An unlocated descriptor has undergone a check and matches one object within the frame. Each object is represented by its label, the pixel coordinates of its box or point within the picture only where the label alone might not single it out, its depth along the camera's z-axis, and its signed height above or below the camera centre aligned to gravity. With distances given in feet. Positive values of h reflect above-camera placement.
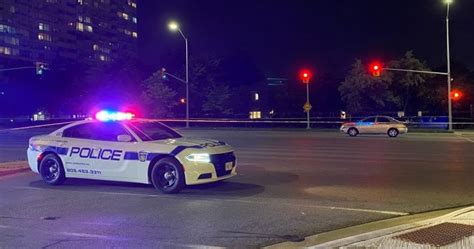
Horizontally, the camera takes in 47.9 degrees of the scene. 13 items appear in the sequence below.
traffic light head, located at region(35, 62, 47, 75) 157.03 +16.51
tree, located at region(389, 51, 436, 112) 197.36 +11.34
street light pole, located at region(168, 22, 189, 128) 145.94 +26.22
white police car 32.96 -2.12
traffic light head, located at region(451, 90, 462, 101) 151.57 +6.25
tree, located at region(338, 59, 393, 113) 194.08 +10.04
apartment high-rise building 487.20 +96.12
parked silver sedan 108.17 -2.01
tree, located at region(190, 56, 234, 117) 213.05 +13.14
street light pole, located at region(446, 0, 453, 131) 133.76 +18.50
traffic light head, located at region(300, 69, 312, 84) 153.17 +12.51
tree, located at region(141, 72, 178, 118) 212.02 +9.40
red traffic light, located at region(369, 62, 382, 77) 137.80 +12.66
